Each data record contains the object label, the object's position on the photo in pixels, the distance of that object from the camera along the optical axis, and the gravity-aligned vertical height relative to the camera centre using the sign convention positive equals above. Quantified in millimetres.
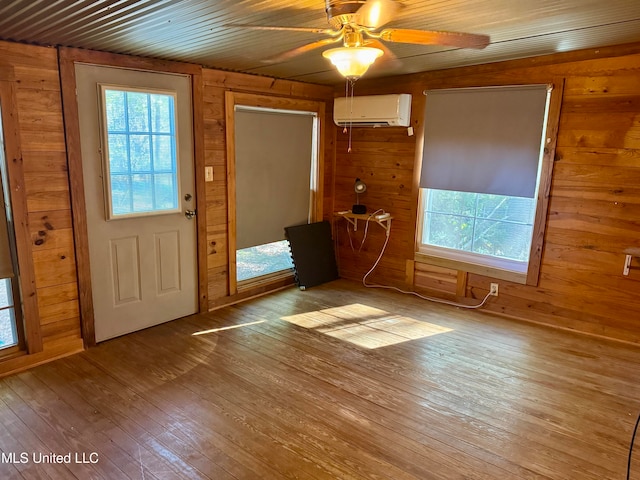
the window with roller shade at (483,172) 3557 -19
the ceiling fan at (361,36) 1753 +572
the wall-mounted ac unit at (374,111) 4129 +561
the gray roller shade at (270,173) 4141 -82
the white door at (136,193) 3084 -244
